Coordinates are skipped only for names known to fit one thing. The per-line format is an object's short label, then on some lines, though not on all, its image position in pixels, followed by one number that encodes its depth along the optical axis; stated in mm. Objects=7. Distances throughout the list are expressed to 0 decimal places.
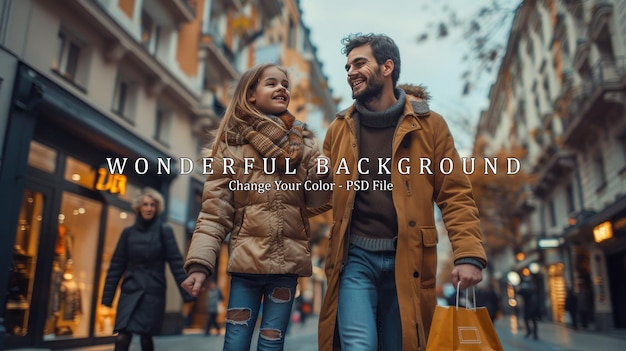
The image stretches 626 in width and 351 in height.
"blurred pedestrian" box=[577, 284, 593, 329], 19109
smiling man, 2664
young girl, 2604
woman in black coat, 5102
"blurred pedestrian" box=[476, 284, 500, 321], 22475
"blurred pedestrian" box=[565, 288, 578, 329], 19250
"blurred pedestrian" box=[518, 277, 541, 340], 14123
